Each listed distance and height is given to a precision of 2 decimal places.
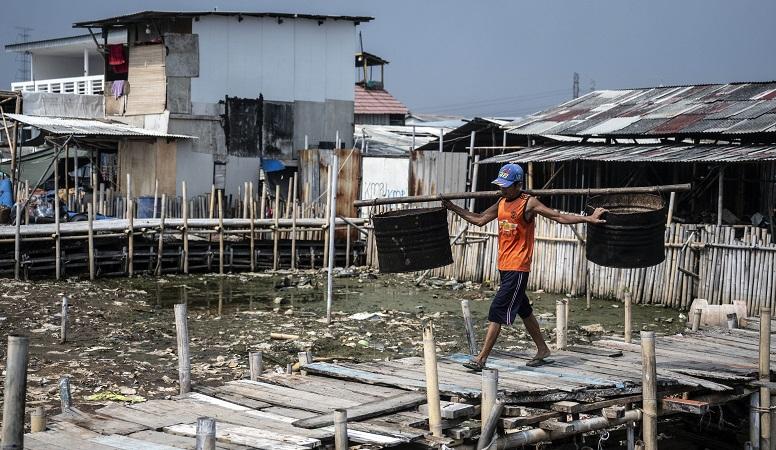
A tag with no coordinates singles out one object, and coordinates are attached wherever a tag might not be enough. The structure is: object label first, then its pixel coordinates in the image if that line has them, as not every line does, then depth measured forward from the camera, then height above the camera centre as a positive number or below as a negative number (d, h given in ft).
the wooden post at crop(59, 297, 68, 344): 47.01 -6.72
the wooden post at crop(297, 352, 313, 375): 28.63 -5.01
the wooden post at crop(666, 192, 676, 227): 59.93 -0.81
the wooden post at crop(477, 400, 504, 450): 22.48 -5.17
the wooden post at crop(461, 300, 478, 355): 31.83 -4.46
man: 28.55 -1.43
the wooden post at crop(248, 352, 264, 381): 27.55 -4.91
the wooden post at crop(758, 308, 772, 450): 30.12 -5.33
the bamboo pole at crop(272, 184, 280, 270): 76.13 -4.22
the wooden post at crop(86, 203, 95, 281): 68.03 -4.30
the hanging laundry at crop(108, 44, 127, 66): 94.43 +11.41
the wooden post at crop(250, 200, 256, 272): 75.10 -4.34
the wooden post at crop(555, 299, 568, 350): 33.30 -4.39
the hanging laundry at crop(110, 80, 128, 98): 94.38 +8.40
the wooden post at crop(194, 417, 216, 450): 18.95 -4.64
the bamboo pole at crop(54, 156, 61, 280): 66.59 -5.02
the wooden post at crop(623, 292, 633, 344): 34.50 -4.26
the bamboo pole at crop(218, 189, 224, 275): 73.77 -4.03
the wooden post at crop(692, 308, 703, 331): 40.60 -4.96
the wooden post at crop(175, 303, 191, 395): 25.85 -4.29
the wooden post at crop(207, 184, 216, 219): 78.27 -1.79
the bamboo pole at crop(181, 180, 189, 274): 72.48 -4.12
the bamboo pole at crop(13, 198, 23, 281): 65.05 -4.64
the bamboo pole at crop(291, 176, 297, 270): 76.28 -4.07
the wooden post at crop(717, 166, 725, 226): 58.65 +0.12
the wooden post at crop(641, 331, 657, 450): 25.77 -5.11
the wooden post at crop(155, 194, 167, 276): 71.87 -4.66
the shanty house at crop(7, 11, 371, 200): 90.27 +8.55
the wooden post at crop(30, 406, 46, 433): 21.79 -5.19
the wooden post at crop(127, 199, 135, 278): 70.59 -4.27
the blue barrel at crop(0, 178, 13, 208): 81.05 -1.50
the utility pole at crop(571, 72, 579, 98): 204.74 +21.23
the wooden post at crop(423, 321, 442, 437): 22.44 -4.34
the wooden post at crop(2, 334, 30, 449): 17.83 -3.81
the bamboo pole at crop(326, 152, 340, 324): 52.39 -2.32
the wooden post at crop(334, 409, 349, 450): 20.92 -4.98
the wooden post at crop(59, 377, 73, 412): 24.51 -5.28
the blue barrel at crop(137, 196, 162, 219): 84.17 -2.25
